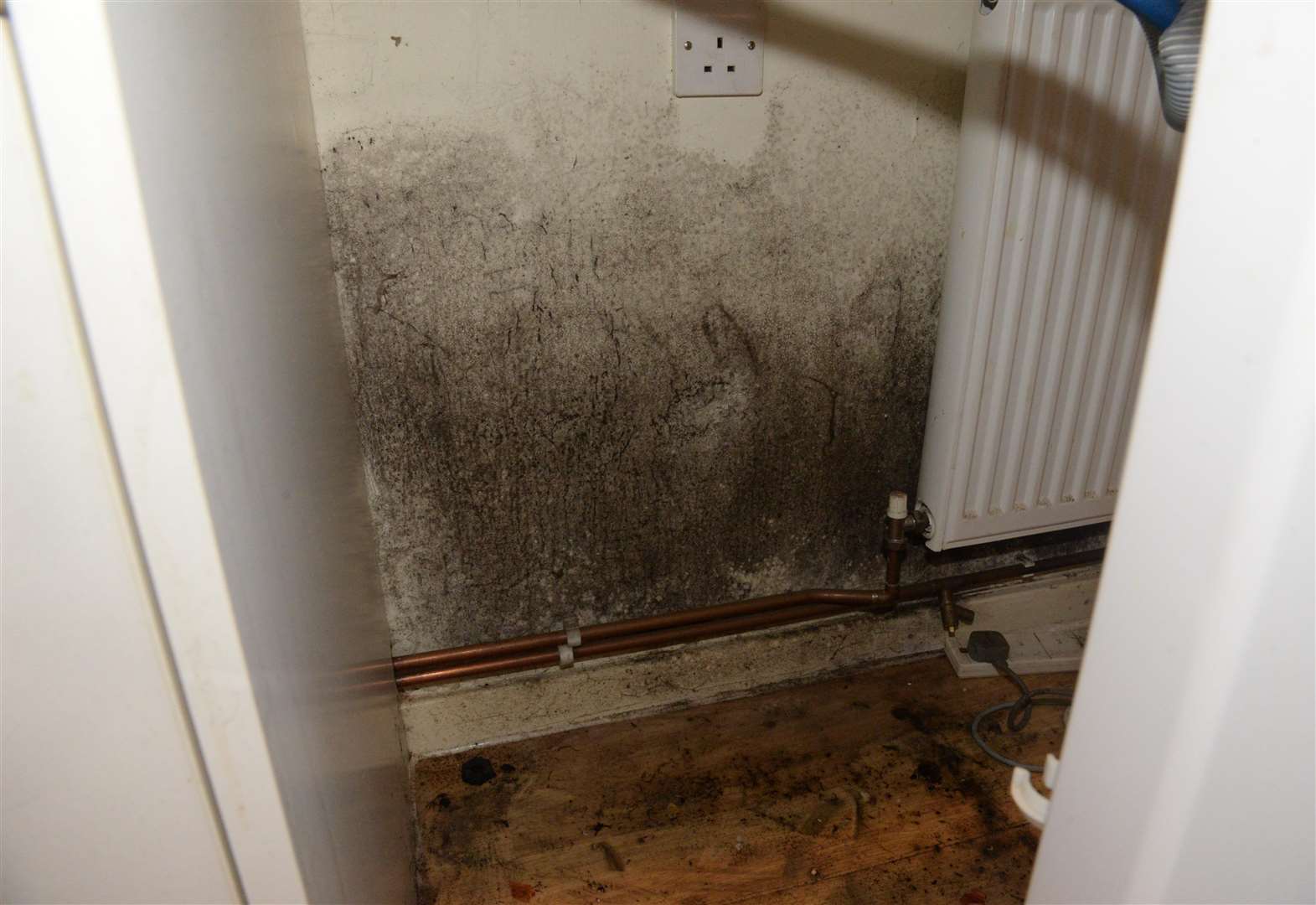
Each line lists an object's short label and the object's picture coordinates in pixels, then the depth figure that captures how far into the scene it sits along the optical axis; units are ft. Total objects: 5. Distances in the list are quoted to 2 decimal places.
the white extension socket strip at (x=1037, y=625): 4.42
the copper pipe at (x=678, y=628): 3.83
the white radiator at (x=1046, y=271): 3.22
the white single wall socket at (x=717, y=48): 3.13
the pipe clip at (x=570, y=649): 3.88
